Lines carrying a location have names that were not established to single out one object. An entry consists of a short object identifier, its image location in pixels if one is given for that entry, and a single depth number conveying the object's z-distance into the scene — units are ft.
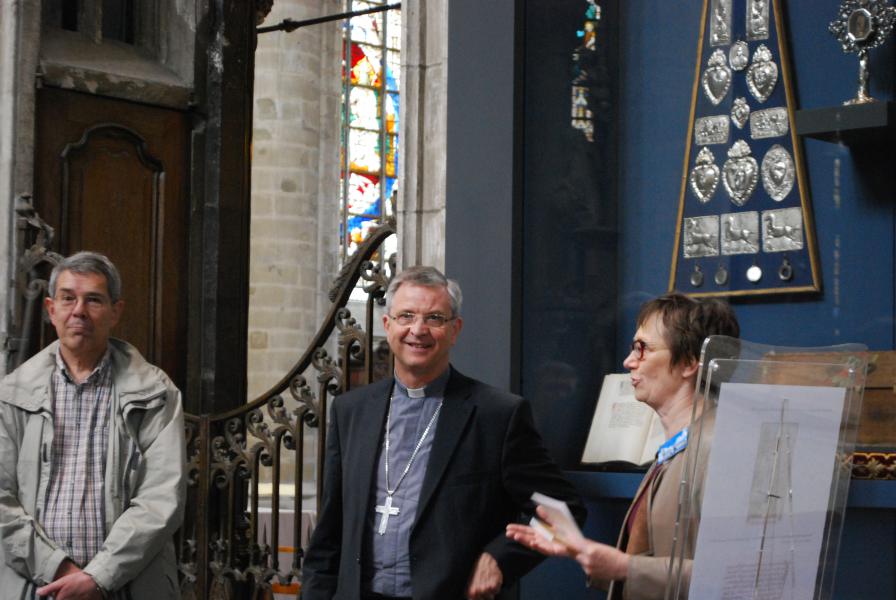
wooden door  24.86
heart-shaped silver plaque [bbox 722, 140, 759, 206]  15.02
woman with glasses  9.11
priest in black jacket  11.87
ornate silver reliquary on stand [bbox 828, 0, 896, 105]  13.57
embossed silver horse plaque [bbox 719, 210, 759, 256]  14.92
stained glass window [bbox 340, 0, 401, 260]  53.16
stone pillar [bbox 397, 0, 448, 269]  16.51
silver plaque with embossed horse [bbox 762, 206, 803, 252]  14.48
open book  15.11
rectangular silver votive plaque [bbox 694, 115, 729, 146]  15.33
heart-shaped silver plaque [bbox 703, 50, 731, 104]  15.38
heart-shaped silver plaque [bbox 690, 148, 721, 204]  15.38
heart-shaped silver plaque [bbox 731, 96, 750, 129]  15.11
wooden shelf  12.95
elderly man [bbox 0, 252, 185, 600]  12.87
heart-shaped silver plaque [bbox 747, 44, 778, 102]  14.89
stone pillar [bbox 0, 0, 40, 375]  23.49
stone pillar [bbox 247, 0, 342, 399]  47.16
